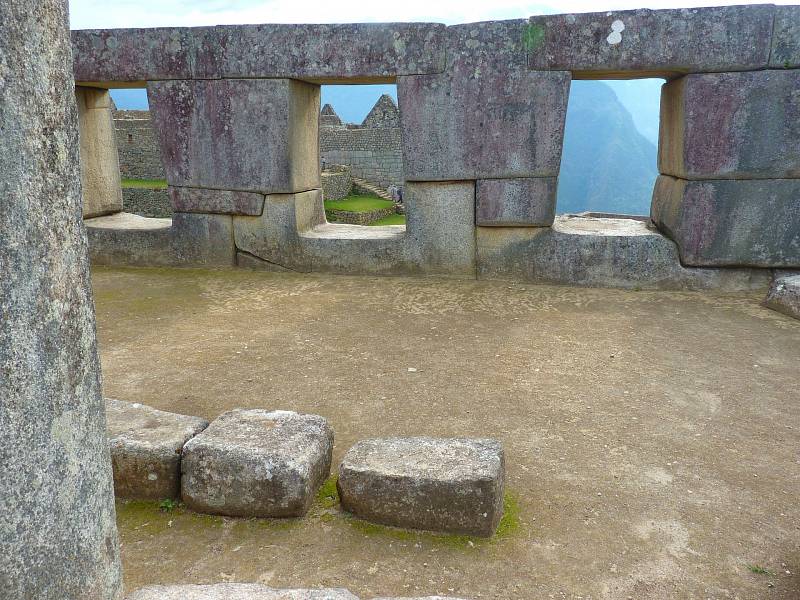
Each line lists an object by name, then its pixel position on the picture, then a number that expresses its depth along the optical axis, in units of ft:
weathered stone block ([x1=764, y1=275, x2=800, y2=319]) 16.84
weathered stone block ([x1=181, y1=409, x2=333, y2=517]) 8.44
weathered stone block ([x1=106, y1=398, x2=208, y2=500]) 8.89
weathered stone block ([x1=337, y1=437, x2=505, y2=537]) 8.09
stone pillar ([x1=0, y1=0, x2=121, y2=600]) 4.27
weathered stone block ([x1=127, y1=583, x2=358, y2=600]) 5.70
